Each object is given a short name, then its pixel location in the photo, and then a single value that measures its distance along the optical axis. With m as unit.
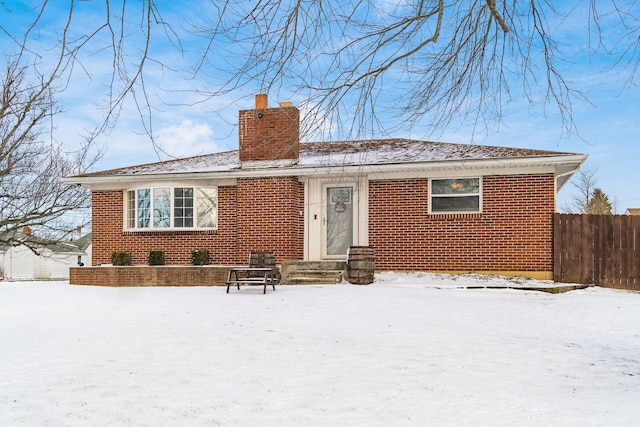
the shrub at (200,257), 16.78
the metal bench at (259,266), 15.39
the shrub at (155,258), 16.88
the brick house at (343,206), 15.26
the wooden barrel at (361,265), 14.46
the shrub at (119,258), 17.03
